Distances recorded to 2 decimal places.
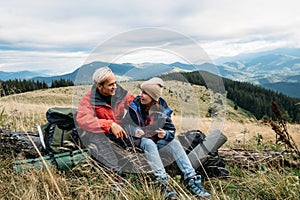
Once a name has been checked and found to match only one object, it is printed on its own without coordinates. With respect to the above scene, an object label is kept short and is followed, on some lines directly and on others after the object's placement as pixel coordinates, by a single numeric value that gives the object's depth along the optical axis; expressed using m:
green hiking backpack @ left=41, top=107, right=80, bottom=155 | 4.00
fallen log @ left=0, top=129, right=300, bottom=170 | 4.11
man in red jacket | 3.72
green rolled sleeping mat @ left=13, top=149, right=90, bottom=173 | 3.74
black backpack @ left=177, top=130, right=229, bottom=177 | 3.88
